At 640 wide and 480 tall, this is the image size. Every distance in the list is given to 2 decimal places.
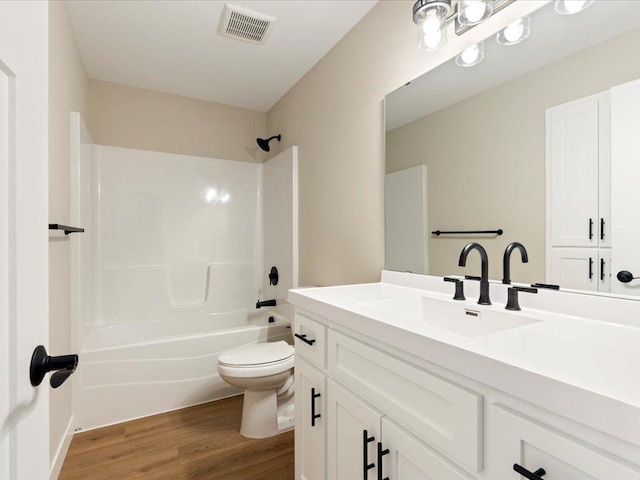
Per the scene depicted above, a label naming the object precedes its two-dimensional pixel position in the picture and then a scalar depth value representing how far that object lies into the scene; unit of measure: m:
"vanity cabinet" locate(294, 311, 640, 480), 0.56
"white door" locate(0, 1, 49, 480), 0.50
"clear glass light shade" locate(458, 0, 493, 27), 1.31
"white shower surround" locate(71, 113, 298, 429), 2.27
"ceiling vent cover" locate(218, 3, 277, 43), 1.96
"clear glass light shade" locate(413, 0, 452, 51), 1.42
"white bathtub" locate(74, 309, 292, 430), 2.22
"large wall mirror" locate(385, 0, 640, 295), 0.99
